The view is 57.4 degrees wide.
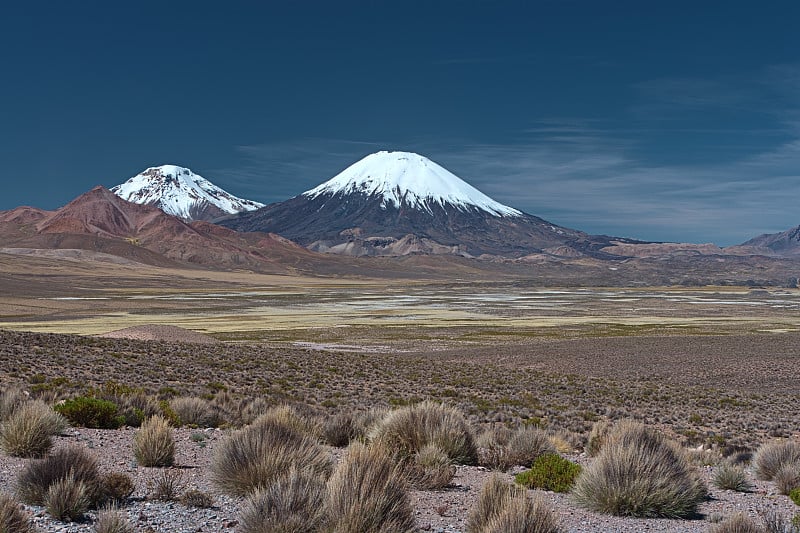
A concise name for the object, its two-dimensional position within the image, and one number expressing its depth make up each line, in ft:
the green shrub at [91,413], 39.88
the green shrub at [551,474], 30.63
